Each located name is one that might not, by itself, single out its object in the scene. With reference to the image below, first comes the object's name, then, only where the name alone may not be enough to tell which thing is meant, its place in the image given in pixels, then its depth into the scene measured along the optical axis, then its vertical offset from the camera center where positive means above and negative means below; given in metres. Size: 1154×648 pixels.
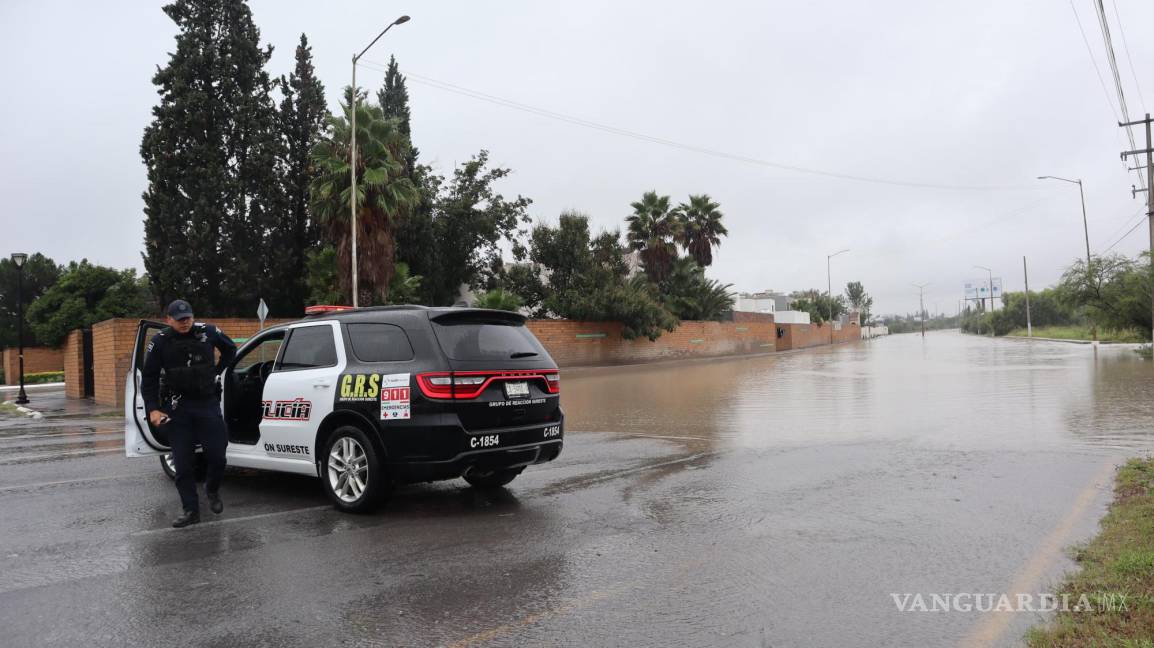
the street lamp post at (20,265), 22.50 +2.90
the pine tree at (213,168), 31.80 +7.84
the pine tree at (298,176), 34.16 +7.94
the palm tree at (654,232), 47.72 +6.63
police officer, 6.16 -0.31
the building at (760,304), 83.94 +3.64
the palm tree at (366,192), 26.97 +5.56
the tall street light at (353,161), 24.14 +6.02
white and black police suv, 6.18 -0.45
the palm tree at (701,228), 51.56 +7.31
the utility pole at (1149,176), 30.41 +5.72
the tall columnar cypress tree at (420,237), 36.59 +5.28
